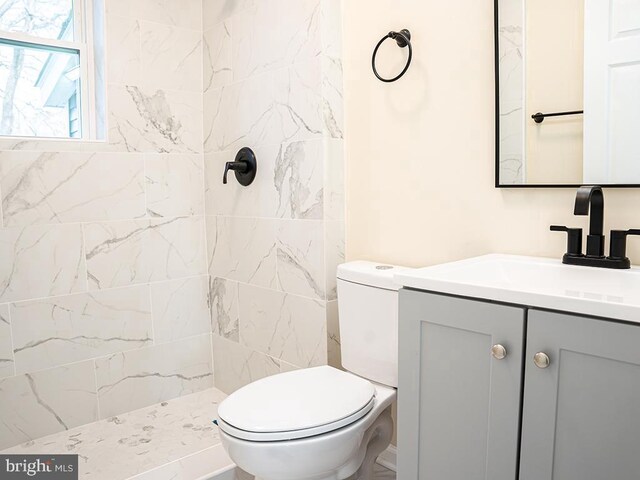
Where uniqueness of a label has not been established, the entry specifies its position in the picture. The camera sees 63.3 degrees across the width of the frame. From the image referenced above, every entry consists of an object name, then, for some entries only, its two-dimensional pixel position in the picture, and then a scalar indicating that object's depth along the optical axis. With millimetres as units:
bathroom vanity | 957
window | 2170
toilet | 1369
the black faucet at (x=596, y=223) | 1311
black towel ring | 1763
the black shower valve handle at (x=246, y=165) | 2248
